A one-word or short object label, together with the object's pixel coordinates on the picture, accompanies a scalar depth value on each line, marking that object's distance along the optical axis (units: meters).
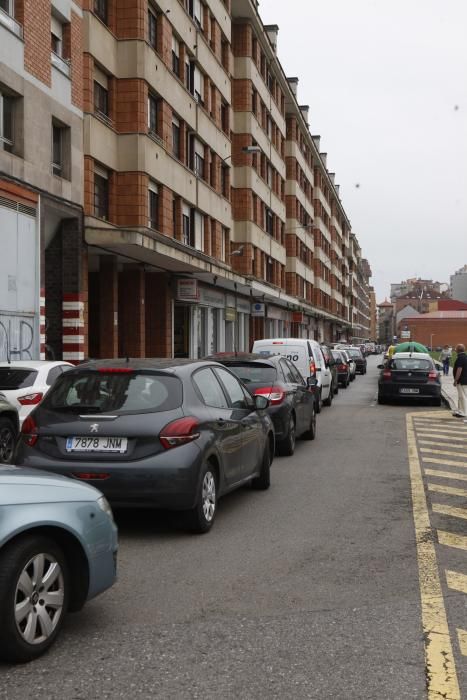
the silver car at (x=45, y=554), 3.69
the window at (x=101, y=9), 22.58
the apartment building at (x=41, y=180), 17.00
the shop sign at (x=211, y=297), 32.03
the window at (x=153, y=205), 24.91
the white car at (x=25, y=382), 10.88
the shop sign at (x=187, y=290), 27.45
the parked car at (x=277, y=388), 11.34
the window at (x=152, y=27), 25.11
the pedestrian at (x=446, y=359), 42.78
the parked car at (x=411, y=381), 21.98
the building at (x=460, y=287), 170.12
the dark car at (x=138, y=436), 6.22
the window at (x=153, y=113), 24.94
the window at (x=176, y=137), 27.86
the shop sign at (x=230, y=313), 36.25
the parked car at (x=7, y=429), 10.12
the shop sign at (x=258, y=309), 42.22
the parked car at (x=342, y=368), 31.25
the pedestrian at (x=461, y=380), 18.12
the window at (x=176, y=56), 27.70
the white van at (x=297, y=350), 18.06
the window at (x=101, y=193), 22.45
